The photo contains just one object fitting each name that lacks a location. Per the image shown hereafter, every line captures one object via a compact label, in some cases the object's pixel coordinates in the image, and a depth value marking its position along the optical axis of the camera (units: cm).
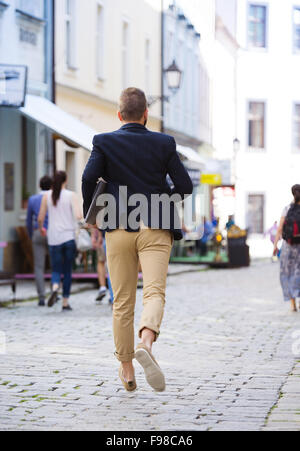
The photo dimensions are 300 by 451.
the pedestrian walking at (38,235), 1380
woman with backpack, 1330
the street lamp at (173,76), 2317
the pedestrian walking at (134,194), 643
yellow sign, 2898
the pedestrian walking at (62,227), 1280
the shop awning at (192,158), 2443
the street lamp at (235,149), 3375
